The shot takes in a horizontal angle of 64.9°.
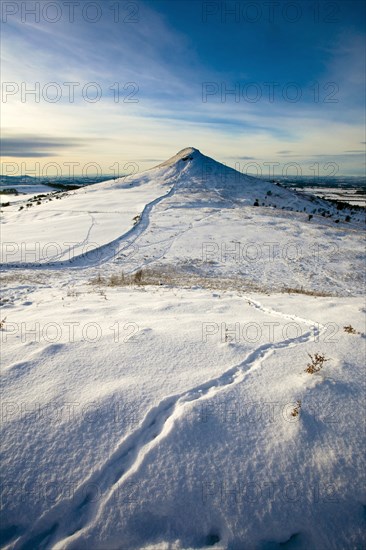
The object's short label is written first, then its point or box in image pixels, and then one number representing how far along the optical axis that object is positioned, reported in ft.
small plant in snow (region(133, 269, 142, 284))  37.91
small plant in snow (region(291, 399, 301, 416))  10.90
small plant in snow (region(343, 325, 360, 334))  17.63
